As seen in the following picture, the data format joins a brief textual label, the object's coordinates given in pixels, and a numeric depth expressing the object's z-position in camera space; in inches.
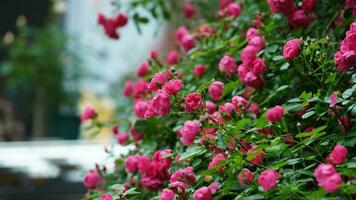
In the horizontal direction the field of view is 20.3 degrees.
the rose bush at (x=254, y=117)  71.6
